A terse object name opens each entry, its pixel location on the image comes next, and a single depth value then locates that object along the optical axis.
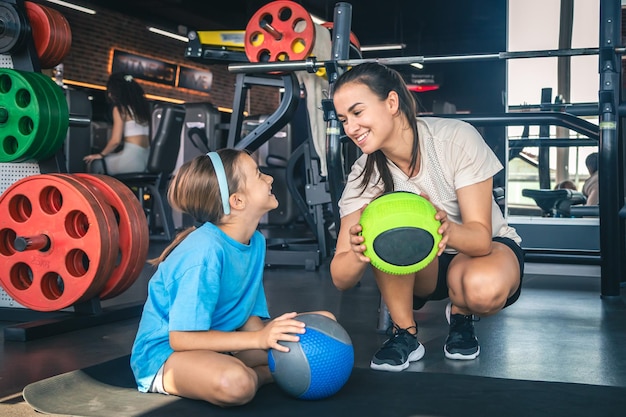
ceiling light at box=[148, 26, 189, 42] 9.04
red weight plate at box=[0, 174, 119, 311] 1.99
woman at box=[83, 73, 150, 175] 4.36
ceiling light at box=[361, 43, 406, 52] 9.17
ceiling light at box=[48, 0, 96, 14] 7.61
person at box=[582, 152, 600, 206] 4.27
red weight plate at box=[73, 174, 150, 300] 2.15
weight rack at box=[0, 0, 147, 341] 2.13
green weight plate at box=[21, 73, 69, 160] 2.11
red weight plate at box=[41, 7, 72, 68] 2.27
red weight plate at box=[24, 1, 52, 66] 2.24
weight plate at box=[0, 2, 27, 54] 2.15
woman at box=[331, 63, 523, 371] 1.51
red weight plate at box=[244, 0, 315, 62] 2.93
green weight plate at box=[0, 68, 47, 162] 2.06
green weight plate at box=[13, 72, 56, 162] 2.07
